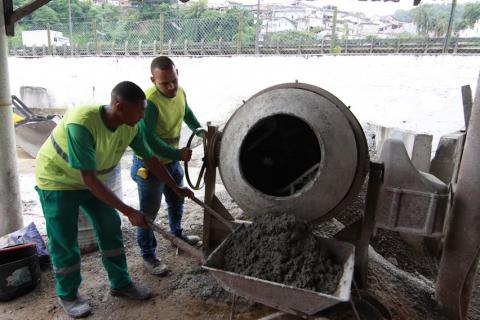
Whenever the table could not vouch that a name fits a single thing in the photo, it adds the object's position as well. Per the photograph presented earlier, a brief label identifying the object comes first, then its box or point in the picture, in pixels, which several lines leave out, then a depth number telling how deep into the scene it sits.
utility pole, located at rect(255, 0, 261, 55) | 10.02
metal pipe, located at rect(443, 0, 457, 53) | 8.65
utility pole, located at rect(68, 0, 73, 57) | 11.74
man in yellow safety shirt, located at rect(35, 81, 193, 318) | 2.20
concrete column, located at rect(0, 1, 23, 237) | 3.32
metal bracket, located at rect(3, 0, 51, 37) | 3.42
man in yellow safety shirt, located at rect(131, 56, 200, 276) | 2.87
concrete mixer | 2.01
